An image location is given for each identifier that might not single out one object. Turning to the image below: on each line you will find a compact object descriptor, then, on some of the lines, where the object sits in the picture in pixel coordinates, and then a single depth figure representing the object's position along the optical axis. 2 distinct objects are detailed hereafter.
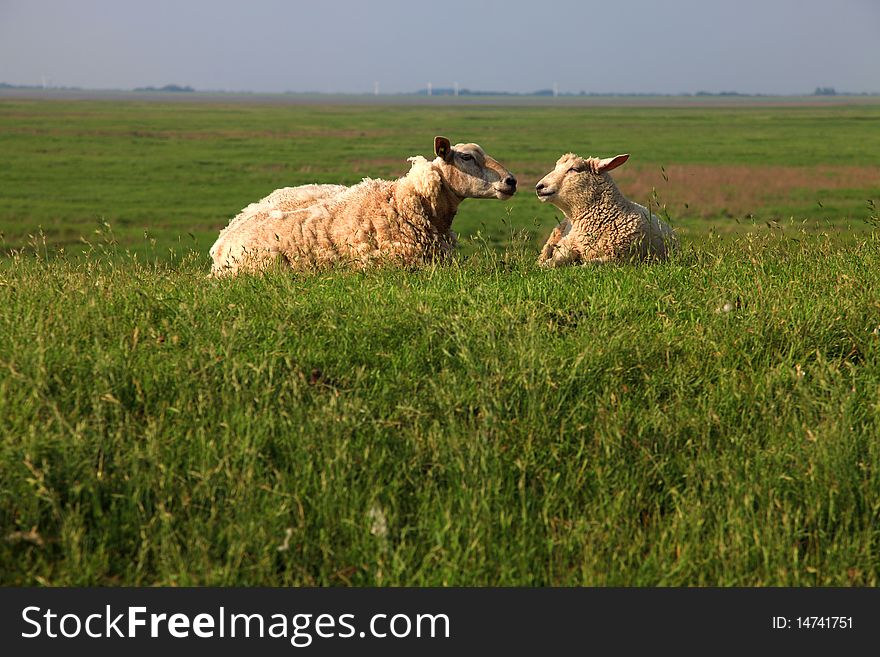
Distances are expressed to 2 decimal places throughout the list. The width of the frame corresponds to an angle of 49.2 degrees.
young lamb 10.57
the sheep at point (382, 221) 9.91
